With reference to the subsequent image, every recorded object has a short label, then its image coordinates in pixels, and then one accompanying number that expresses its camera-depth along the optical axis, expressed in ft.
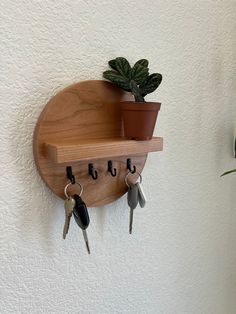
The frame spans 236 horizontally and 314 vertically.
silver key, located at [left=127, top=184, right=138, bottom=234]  2.03
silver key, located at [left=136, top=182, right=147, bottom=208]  2.03
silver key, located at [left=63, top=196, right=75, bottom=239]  1.71
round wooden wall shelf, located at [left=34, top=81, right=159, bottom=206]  1.65
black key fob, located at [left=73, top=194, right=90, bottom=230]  1.72
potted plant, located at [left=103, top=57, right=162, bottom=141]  1.79
